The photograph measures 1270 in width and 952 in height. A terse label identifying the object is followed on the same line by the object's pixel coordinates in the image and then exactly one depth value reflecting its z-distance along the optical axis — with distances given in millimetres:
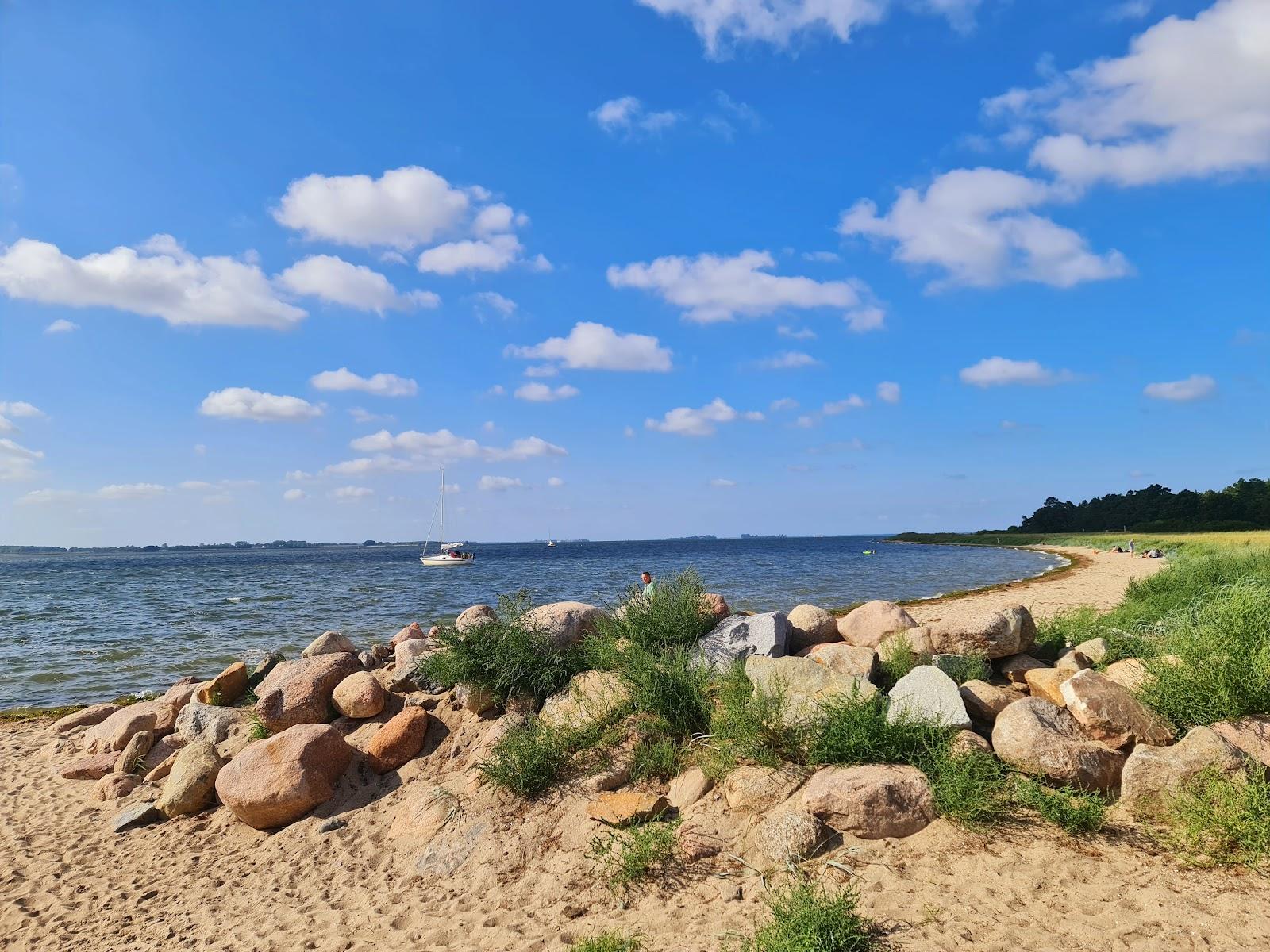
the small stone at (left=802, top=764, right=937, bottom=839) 5875
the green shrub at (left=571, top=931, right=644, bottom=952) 4969
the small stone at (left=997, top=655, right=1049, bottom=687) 8023
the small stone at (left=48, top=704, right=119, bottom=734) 13164
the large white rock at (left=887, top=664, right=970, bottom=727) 6742
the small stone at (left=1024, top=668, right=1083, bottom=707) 7141
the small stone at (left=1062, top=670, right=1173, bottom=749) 6363
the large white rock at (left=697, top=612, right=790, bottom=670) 8609
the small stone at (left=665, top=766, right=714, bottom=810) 6820
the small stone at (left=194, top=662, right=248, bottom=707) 11742
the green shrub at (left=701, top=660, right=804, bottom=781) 6852
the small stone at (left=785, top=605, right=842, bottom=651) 9312
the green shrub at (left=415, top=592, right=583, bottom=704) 9023
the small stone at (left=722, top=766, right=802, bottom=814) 6465
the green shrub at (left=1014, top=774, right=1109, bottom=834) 5637
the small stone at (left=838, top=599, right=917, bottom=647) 9164
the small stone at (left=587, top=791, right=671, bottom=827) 6629
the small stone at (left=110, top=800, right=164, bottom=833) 8711
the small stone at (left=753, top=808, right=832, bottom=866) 5773
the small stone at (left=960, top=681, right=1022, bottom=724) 7117
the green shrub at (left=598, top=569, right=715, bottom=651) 9227
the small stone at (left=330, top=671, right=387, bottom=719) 9773
